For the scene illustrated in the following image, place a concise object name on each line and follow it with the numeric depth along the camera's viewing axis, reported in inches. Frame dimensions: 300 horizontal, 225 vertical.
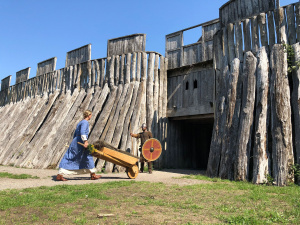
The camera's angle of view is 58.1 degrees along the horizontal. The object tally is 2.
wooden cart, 255.1
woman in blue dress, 258.7
